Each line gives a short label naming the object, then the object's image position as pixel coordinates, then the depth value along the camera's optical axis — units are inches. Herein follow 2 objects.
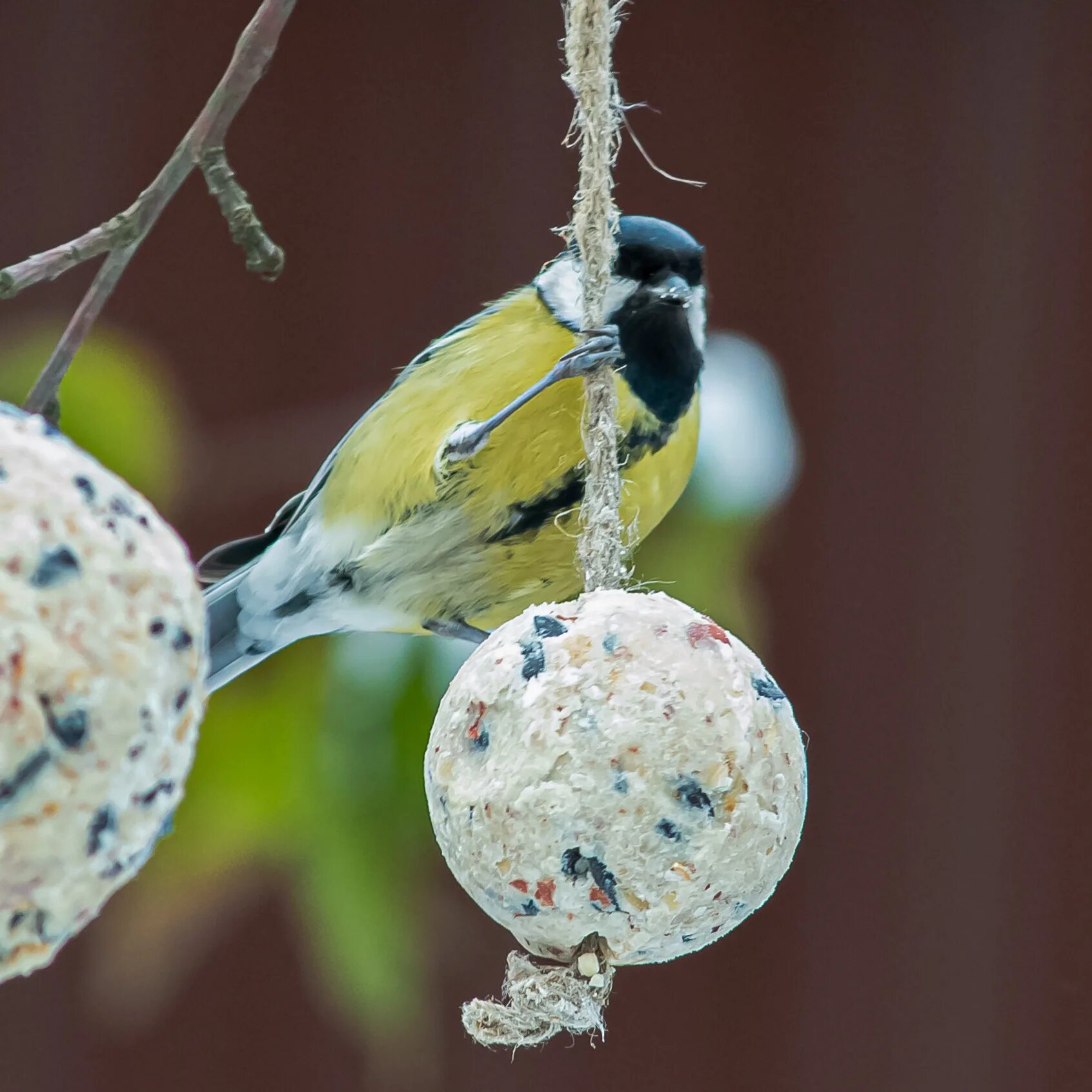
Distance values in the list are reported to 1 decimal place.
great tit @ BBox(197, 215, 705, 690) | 155.5
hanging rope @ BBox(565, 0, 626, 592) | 153.9
